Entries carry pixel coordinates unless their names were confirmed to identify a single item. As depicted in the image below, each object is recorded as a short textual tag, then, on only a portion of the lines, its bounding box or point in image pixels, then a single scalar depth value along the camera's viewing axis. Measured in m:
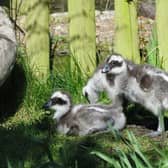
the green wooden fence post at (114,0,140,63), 10.14
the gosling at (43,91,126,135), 8.79
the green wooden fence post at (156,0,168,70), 9.92
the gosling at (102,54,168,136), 8.46
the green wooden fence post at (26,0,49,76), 10.31
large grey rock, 9.03
